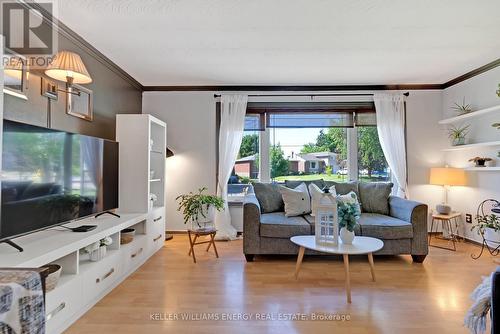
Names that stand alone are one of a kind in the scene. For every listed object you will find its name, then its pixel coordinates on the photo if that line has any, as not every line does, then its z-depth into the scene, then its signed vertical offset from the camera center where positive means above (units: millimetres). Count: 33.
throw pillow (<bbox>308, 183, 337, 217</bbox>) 3461 -277
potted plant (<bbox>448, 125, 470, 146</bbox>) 4004 +527
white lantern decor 2488 -493
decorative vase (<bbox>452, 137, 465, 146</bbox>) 4000 +424
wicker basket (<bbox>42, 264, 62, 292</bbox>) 1646 -645
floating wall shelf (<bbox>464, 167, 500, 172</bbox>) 3417 +15
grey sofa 3064 -683
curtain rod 4398 +1199
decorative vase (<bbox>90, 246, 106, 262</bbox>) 2250 -692
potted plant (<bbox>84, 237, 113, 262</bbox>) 2225 -649
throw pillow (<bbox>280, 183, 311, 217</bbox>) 3445 -395
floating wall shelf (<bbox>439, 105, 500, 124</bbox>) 3425 +745
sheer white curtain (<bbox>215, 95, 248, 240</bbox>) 4297 +496
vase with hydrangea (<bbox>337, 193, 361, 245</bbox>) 2502 -445
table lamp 3781 -110
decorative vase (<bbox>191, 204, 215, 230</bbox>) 4046 -747
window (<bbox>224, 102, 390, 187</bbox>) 4441 +405
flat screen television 1704 -61
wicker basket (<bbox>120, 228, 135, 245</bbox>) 2816 -679
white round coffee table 2307 -674
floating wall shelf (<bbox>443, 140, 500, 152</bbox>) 3394 +327
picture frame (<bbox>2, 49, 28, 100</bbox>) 1953 +696
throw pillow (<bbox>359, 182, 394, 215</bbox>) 3652 -358
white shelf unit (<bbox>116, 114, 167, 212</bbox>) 3232 +115
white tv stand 1670 -739
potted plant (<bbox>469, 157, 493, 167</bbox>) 3600 +119
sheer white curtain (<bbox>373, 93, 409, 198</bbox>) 4281 +589
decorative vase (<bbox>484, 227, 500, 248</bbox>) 3379 -831
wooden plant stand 3193 -725
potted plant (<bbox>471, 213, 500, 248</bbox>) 3207 -719
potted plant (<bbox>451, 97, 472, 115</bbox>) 3900 +897
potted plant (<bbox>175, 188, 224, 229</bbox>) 3490 -443
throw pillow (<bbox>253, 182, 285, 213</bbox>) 3629 -359
